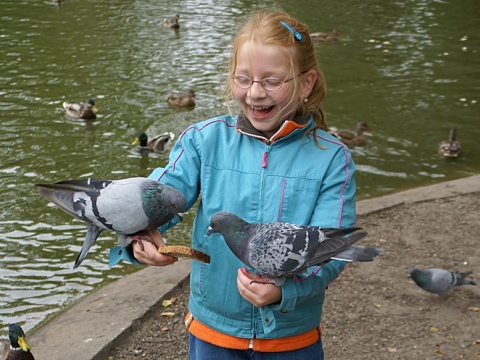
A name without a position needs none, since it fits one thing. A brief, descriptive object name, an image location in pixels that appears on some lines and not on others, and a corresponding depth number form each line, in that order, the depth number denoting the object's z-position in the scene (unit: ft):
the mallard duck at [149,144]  29.66
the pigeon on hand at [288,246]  9.03
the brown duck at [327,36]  45.93
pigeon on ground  17.49
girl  9.62
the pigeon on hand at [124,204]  9.86
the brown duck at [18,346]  14.35
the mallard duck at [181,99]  34.01
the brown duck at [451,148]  29.63
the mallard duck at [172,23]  48.03
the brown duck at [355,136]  30.42
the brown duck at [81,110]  32.07
